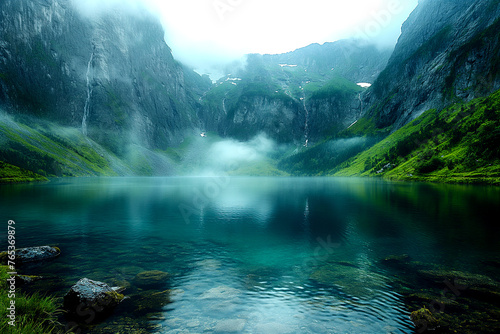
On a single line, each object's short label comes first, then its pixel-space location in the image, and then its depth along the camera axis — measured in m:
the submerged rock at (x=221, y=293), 17.81
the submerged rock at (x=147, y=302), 15.62
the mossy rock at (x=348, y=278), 18.91
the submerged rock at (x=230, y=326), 13.84
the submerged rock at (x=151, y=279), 19.30
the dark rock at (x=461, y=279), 18.84
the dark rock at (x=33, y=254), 23.21
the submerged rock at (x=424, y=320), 13.62
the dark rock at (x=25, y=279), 18.20
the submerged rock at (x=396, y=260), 23.98
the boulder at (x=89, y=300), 14.70
